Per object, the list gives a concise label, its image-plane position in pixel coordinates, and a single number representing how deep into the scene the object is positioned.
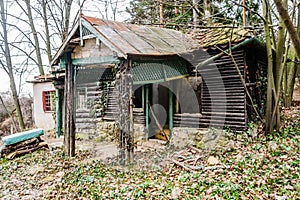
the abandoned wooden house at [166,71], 5.98
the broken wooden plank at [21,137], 8.20
